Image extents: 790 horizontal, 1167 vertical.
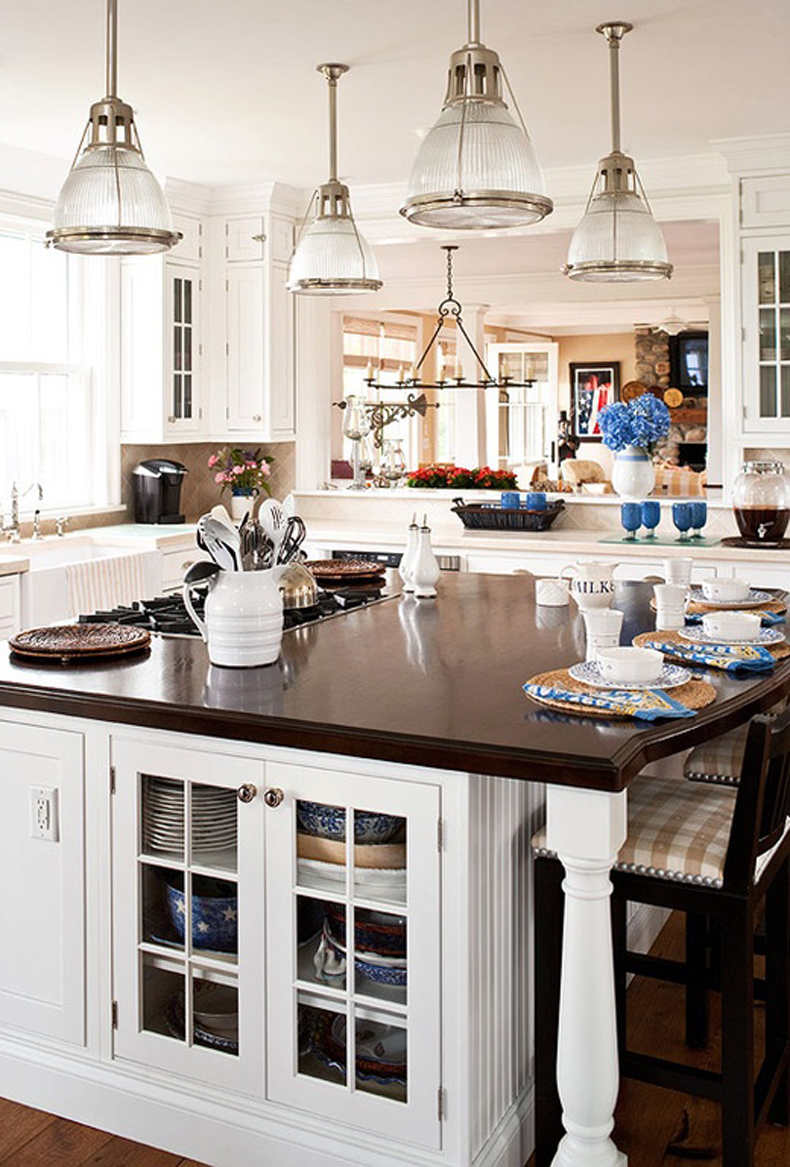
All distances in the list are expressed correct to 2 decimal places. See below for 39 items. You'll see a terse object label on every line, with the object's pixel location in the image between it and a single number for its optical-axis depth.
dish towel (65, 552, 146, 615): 4.89
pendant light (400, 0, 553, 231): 2.60
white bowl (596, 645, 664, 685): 2.41
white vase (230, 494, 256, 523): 6.64
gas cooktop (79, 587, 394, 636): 3.26
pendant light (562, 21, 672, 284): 3.51
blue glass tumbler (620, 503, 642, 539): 5.70
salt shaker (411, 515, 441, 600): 3.89
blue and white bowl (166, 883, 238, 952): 2.43
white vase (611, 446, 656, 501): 5.93
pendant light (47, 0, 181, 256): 2.80
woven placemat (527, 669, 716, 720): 2.26
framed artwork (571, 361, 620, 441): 16.03
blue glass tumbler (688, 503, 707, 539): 5.52
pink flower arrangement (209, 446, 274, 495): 6.59
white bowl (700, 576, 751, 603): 3.43
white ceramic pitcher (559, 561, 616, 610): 3.32
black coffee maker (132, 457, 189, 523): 6.26
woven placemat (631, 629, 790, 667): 2.77
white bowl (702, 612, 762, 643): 2.87
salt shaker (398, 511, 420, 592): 3.91
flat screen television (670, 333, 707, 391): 15.30
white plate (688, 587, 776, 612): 3.37
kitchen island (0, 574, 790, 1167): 2.12
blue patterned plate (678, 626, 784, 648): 2.85
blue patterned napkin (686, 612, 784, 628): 3.19
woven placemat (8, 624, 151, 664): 2.76
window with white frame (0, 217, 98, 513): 5.77
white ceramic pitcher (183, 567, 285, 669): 2.69
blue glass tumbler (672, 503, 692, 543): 5.50
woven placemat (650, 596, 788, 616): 3.33
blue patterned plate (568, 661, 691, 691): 2.40
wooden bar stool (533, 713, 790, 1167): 2.17
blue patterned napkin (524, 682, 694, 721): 2.21
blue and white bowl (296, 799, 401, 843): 2.27
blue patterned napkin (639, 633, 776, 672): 2.66
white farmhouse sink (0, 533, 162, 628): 4.79
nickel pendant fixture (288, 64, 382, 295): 3.71
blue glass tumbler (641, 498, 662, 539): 5.69
